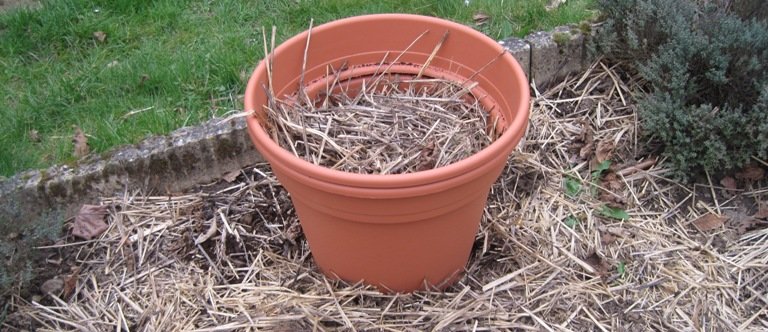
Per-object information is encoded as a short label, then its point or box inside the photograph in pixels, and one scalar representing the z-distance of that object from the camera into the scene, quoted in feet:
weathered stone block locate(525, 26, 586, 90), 10.80
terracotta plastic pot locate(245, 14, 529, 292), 6.47
